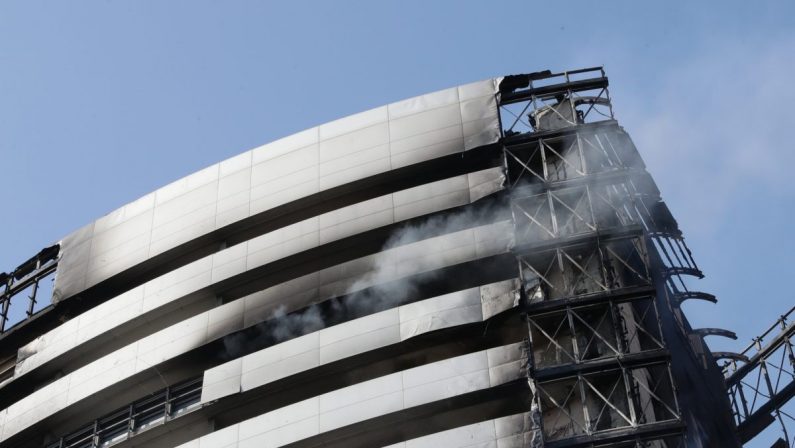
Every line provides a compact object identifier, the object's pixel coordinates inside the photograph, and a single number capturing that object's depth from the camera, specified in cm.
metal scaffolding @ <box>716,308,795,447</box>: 6162
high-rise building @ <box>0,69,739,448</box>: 4734
